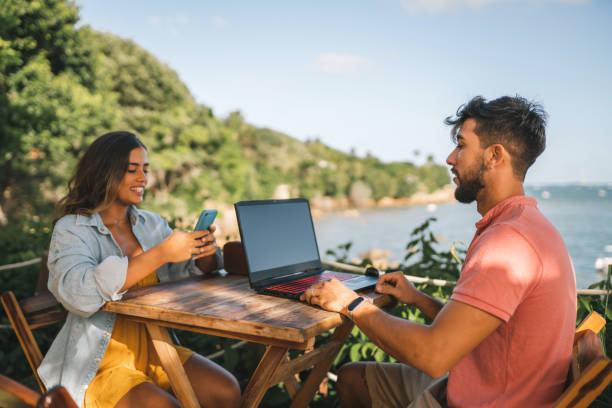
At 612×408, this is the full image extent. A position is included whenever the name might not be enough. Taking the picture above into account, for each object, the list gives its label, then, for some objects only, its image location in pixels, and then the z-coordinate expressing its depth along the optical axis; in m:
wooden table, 1.39
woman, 1.72
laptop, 1.85
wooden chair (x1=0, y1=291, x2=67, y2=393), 1.85
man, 1.20
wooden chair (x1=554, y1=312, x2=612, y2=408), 1.03
